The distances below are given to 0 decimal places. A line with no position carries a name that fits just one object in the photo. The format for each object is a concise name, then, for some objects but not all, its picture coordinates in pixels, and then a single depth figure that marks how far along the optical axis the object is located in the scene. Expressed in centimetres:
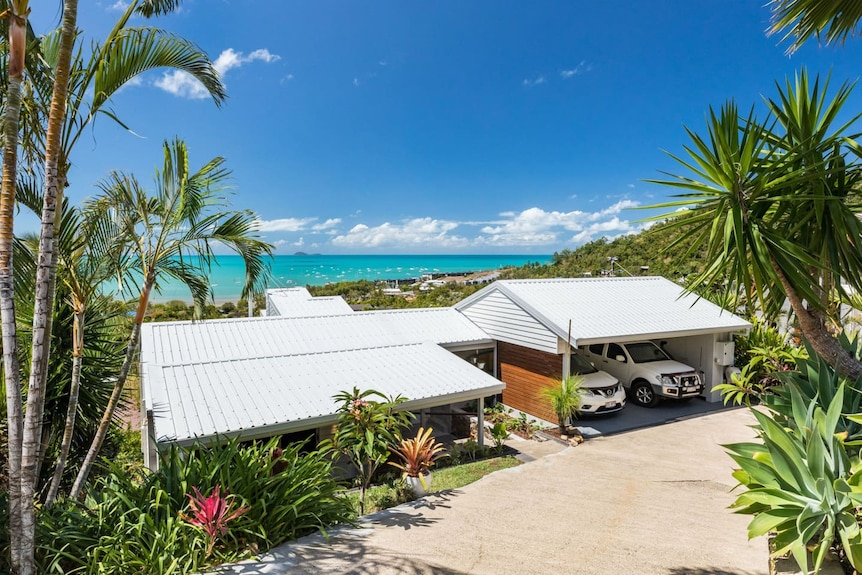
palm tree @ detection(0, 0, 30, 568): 309
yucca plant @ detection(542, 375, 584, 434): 929
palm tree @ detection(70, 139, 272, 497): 518
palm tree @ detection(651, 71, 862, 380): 368
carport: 1046
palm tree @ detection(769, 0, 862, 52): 384
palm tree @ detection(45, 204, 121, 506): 507
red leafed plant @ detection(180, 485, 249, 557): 361
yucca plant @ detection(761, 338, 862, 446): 410
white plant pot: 583
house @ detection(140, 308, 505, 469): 651
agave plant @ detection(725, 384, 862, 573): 288
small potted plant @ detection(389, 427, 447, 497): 585
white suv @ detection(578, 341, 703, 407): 1112
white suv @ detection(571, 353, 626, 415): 1031
